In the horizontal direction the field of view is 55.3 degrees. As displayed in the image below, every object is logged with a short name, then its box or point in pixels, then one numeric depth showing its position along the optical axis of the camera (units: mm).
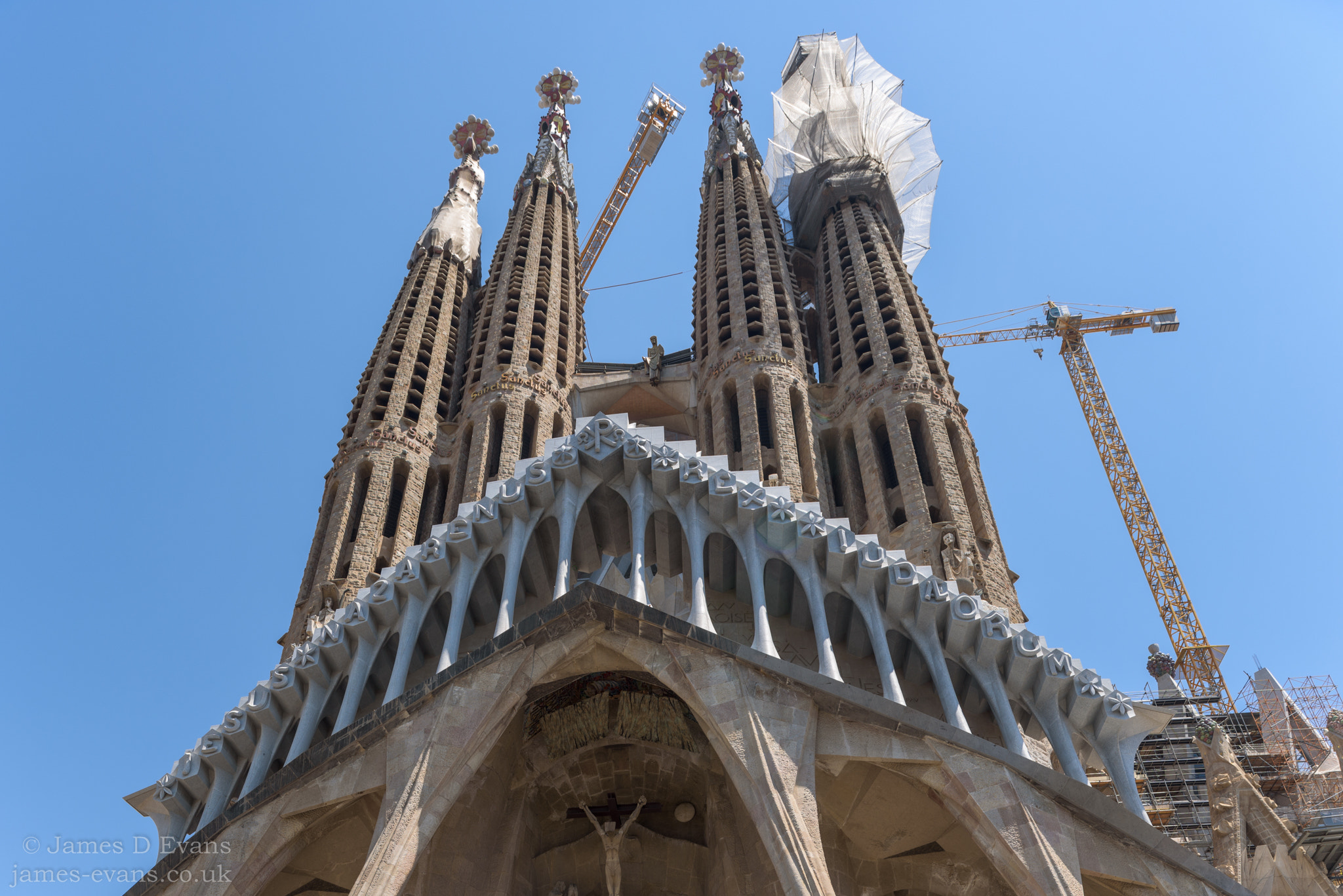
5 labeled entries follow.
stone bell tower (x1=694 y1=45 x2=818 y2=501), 26875
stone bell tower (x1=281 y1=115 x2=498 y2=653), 25625
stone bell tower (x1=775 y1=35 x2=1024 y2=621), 23766
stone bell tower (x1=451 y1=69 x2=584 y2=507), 28469
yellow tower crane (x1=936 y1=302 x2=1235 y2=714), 42625
